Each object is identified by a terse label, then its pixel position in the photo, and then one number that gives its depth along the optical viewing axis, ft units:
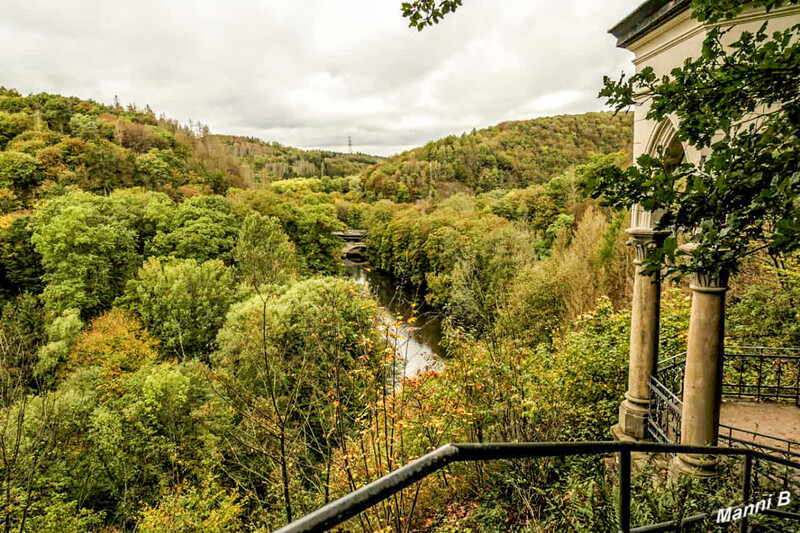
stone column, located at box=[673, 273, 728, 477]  13.94
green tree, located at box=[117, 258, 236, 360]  62.44
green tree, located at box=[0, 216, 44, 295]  76.59
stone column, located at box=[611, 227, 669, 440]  19.07
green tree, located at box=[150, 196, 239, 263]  84.07
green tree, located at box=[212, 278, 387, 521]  39.06
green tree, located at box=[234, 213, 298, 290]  81.76
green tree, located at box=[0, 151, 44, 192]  94.84
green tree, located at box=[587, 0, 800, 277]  6.75
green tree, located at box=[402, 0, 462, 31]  10.19
